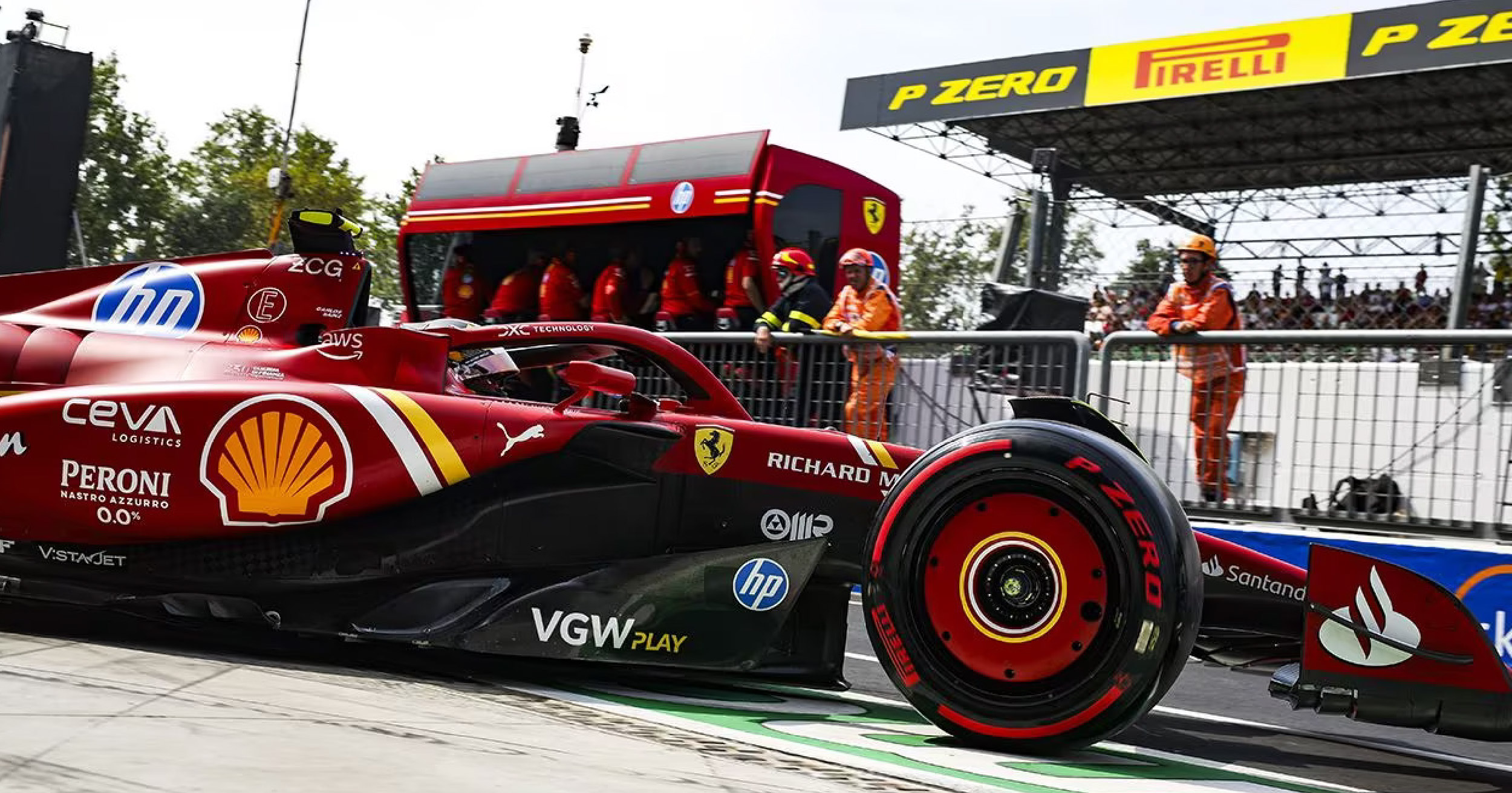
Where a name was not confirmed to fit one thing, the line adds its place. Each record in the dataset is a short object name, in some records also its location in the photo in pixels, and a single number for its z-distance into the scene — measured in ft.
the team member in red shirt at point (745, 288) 41.39
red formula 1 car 12.25
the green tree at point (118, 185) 174.29
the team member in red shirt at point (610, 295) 44.52
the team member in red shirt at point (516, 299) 48.62
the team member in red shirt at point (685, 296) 43.06
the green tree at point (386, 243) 142.72
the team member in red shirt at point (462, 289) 51.13
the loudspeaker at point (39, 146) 35.29
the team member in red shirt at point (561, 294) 46.26
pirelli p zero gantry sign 46.80
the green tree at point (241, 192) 161.58
